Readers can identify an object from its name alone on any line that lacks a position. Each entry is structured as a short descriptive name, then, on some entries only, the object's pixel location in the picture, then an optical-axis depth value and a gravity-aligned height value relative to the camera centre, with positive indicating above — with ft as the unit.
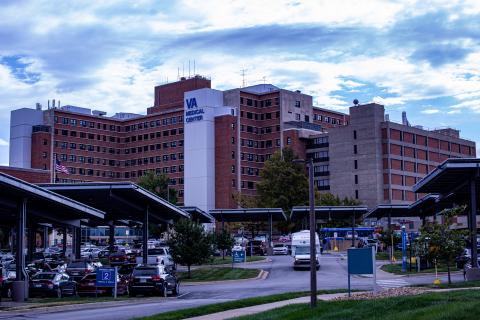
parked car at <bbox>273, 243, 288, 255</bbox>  288.30 -6.44
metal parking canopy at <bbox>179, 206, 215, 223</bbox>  249.55 +7.10
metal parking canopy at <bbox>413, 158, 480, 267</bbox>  130.52 +10.04
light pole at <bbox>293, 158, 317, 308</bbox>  74.33 -2.42
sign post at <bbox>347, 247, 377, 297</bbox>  92.58 -3.47
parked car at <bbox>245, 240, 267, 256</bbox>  285.27 -5.90
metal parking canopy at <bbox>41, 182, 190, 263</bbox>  156.97 +8.44
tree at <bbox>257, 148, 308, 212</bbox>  369.09 +23.66
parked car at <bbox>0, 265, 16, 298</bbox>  125.35 -8.52
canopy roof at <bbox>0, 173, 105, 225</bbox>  117.26 +6.22
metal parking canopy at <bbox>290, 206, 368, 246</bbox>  278.05 +8.22
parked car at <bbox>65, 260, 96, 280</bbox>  146.61 -6.75
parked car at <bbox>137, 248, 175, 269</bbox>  192.59 -6.04
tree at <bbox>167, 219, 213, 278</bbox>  177.78 -2.33
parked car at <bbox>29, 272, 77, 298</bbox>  125.18 -8.27
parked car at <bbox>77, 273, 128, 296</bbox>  127.34 -8.85
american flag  237.43 +21.93
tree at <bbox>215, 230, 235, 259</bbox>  231.09 -1.96
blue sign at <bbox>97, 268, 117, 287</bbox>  122.93 -6.93
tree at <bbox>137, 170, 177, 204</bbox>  366.22 +24.90
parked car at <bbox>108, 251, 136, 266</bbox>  209.26 -6.84
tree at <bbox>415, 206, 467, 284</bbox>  119.03 -1.66
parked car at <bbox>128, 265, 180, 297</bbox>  126.72 -8.04
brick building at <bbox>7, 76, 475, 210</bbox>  421.18 +57.83
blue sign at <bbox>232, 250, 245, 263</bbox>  222.48 -6.65
